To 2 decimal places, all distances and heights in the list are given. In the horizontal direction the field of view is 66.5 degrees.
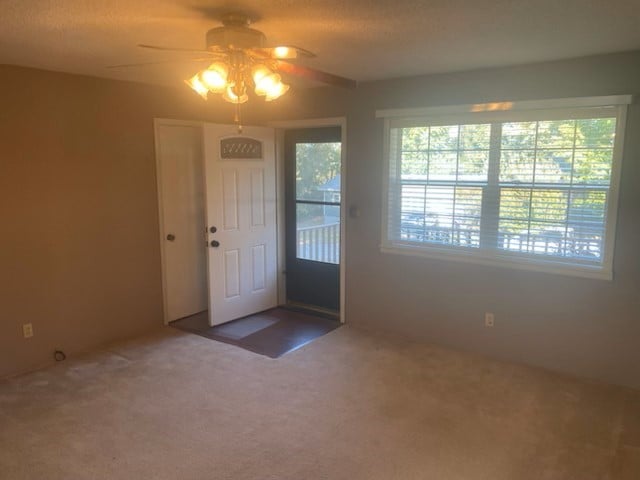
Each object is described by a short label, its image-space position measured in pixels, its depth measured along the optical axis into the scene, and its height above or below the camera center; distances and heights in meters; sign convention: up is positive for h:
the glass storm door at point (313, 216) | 4.79 -0.41
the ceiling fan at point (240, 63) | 2.31 +0.57
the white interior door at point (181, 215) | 4.46 -0.38
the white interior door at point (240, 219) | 4.41 -0.41
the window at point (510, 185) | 3.33 -0.07
